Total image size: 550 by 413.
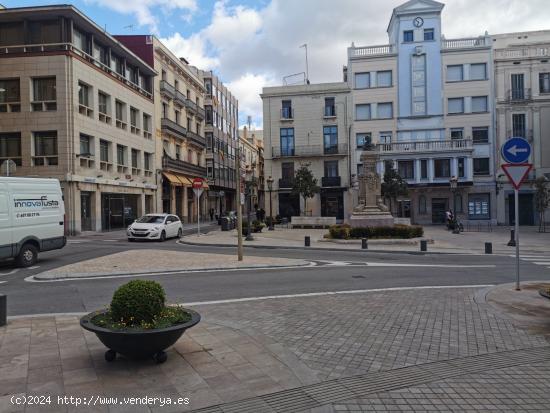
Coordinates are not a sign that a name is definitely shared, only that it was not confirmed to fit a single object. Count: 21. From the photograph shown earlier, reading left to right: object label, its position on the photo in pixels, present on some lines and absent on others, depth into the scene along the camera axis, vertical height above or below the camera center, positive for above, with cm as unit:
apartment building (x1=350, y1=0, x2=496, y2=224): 4606 +931
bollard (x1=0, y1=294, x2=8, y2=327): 678 -142
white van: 1334 -22
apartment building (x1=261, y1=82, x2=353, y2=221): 5025 +678
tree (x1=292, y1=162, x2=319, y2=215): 4288 +197
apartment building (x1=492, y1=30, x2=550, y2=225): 4475 +895
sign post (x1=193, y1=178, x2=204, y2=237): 2614 +124
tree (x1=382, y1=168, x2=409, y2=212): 4106 +167
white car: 2517 -103
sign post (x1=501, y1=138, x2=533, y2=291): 954 +85
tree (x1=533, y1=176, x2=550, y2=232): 3400 +56
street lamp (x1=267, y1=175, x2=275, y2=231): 4572 +203
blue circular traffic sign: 952 +104
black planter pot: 468 -131
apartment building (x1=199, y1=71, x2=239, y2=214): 6047 +914
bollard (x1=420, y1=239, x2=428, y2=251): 1939 -172
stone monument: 2459 +16
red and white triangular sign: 959 +63
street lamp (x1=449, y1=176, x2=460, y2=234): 3186 -130
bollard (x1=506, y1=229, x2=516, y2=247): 2209 -185
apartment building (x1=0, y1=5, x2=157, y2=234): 2852 +655
